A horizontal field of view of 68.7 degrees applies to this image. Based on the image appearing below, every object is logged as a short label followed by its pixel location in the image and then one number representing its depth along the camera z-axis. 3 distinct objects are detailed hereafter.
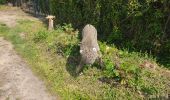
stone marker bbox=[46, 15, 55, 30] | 5.43
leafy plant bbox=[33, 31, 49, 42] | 4.93
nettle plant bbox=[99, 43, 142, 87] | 3.46
